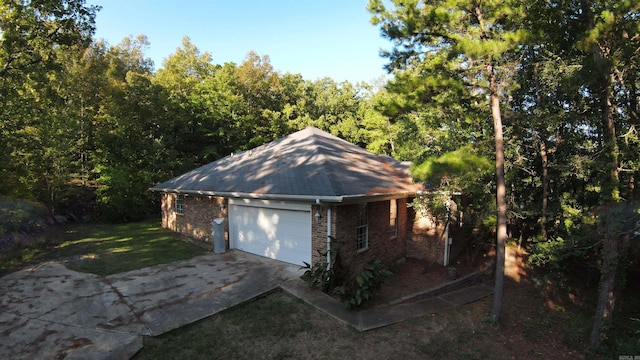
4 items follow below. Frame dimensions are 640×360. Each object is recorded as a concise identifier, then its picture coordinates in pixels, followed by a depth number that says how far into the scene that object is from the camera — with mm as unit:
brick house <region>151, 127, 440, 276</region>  8724
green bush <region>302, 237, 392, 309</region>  7085
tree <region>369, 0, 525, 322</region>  6492
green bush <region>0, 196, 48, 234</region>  12572
